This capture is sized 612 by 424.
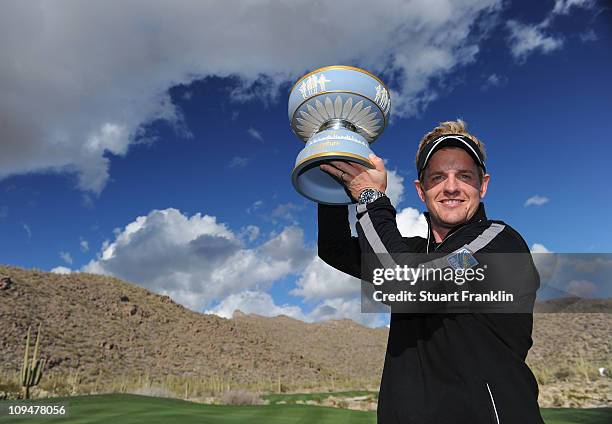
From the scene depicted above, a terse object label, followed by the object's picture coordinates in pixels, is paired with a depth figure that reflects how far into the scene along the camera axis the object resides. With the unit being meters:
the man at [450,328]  1.82
